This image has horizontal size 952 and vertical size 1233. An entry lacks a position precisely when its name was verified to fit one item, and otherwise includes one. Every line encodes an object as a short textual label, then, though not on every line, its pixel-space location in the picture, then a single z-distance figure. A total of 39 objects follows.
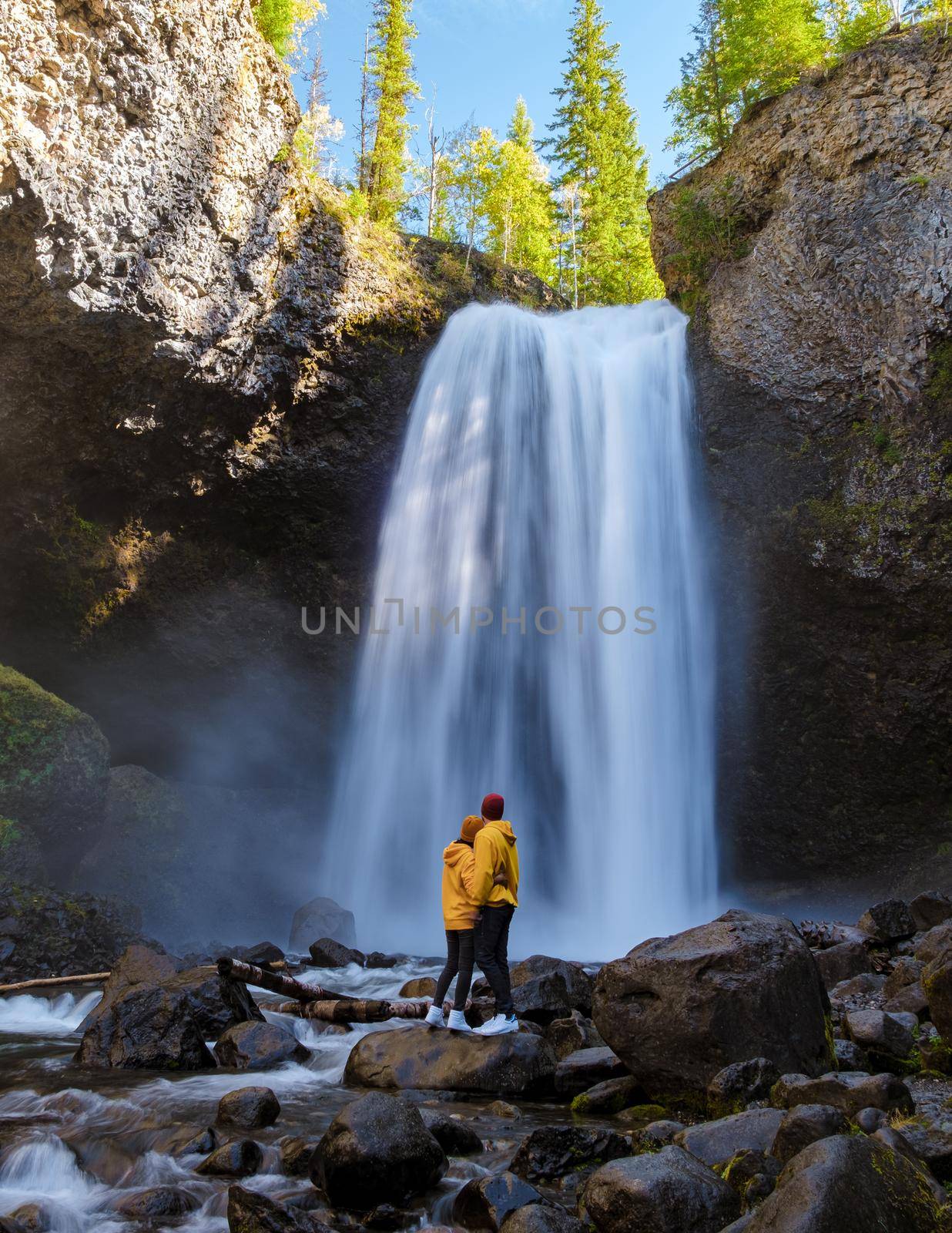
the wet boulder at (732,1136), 3.70
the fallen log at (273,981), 6.48
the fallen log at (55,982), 7.88
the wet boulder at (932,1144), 3.32
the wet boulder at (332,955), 10.26
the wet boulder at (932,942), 6.02
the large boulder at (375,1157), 3.72
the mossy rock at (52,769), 11.38
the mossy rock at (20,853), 10.81
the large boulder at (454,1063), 5.30
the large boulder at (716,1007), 4.72
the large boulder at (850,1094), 3.83
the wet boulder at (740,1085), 4.39
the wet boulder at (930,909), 9.73
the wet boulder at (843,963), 7.82
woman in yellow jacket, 5.87
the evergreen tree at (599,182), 27.45
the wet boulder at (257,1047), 5.92
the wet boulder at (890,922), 9.53
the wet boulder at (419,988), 8.17
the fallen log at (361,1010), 6.70
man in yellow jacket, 5.86
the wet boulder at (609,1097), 4.92
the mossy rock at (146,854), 13.31
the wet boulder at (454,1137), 4.25
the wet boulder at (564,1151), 3.88
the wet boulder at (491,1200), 3.48
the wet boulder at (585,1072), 5.31
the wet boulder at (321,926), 12.35
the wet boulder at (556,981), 7.01
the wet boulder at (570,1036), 6.14
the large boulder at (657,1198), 3.12
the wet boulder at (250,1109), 4.70
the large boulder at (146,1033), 5.84
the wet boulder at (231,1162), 4.08
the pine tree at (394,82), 24.62
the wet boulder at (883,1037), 5.05
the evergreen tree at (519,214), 30.38
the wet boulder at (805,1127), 3.34
